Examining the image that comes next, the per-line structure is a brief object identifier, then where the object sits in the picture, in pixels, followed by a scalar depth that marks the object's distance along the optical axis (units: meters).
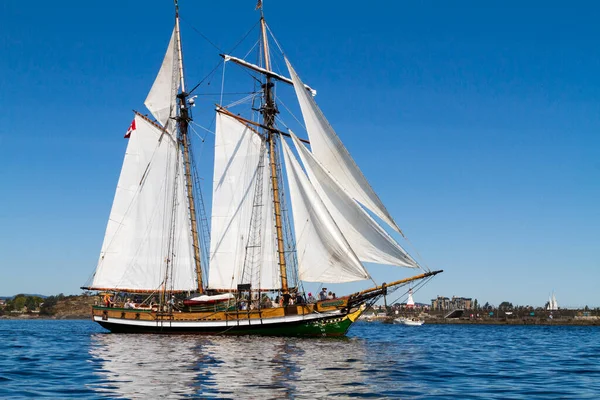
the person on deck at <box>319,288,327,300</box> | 59.70
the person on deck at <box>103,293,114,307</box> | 73.19
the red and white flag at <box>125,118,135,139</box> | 75.25
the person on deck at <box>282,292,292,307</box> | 60.38
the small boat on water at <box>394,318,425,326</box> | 161.21
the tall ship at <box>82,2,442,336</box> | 55.03
